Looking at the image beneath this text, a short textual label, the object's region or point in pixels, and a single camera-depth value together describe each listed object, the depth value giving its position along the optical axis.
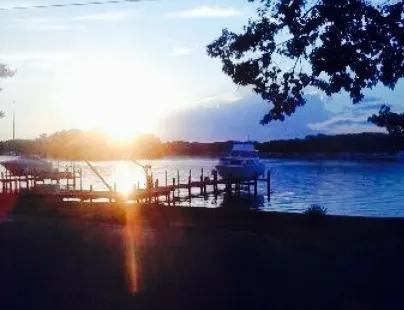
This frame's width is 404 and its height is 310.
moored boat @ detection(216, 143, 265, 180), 70.25
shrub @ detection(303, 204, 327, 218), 23.82
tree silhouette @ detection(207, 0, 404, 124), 14.80
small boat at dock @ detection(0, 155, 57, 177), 67.12
